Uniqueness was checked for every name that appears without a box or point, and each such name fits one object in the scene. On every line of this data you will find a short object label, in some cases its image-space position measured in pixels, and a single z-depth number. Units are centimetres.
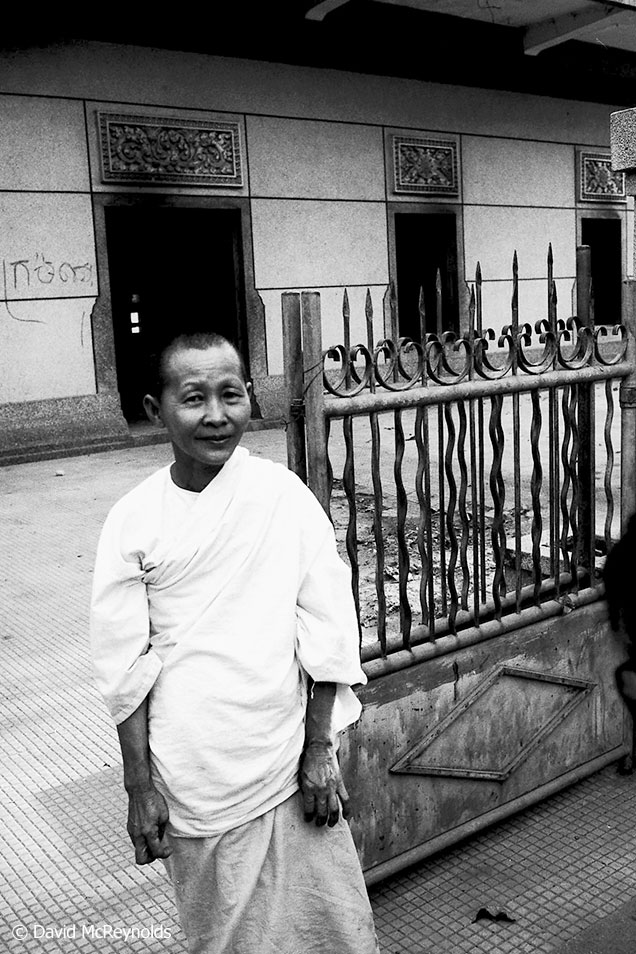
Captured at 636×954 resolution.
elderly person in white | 180
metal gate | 258
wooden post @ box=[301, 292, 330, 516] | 238
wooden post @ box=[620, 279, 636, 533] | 312
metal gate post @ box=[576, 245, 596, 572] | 314
